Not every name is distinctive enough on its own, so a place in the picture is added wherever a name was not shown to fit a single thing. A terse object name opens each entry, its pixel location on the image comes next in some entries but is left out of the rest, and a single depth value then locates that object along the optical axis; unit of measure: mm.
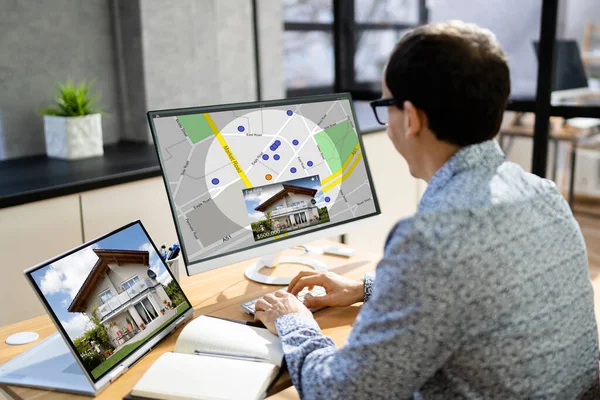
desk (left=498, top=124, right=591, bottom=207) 2666
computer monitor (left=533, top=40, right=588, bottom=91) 2414
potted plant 2385
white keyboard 1459
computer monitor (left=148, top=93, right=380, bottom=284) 1455
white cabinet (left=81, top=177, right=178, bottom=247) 2049
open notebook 1087
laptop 1132
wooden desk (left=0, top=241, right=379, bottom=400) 1153
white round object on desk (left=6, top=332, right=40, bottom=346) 1350
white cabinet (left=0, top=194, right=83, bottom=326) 1873
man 885
